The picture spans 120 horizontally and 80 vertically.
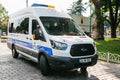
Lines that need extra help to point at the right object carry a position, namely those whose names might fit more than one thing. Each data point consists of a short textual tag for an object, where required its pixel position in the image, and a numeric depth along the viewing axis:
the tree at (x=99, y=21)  13.77
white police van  4.31
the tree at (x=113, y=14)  19.00
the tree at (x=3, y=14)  45.33
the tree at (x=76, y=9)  58.22
